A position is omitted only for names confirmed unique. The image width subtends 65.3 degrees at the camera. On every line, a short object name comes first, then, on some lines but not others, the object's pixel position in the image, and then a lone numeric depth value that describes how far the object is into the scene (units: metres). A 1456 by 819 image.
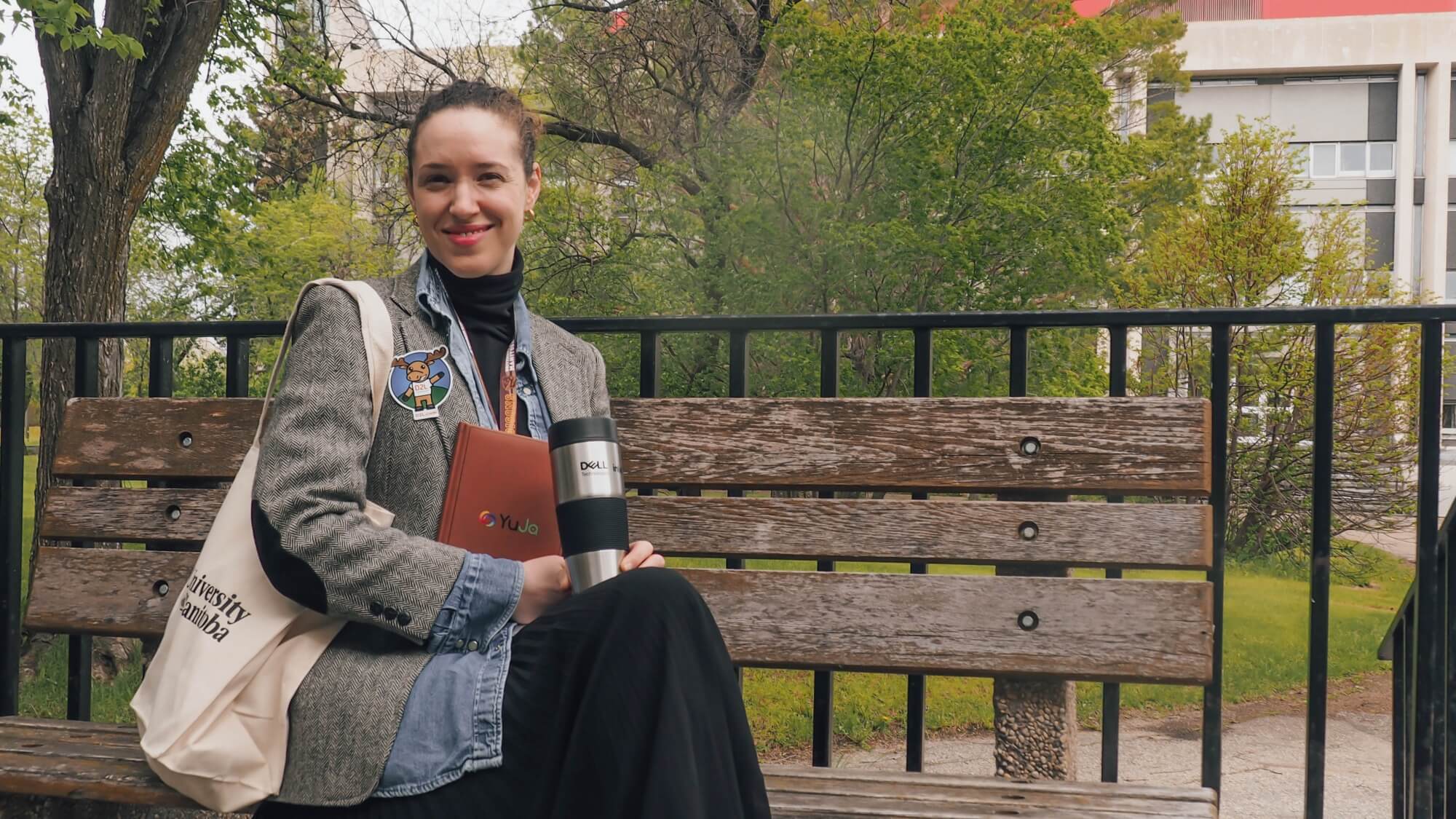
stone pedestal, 2.26
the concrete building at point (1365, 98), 36.72
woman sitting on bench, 1.60
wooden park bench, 2.20
